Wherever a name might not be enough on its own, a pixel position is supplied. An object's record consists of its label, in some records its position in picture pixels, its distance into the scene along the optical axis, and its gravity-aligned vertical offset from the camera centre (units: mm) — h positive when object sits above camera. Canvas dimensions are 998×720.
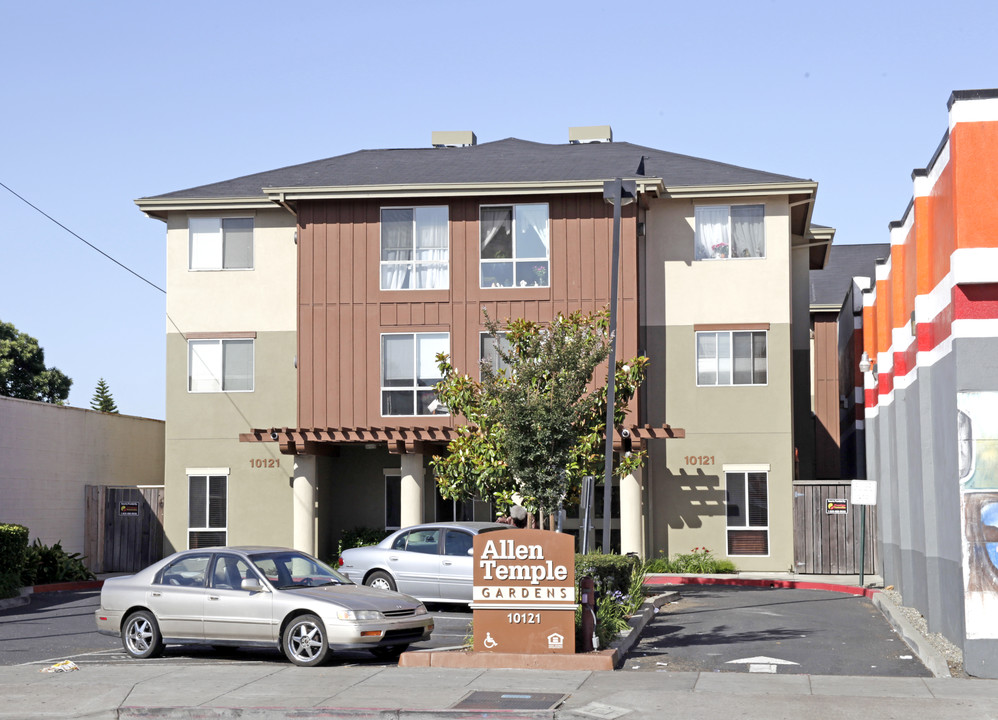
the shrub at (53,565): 25866 -2286
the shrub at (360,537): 28812 -1884
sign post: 24062 -766
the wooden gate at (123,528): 30203 -1704
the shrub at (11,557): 22344 -1804
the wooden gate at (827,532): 27891 -1773
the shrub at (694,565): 27125 -2444
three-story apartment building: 28000 +3020
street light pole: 15688 +2067
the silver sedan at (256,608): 14148 -1783
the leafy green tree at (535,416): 18828 +648
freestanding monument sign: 14031 -1563
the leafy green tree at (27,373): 52719 +3841
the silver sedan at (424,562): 19641 -1715
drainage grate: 11484 -2355
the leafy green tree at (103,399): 76812 +3855
